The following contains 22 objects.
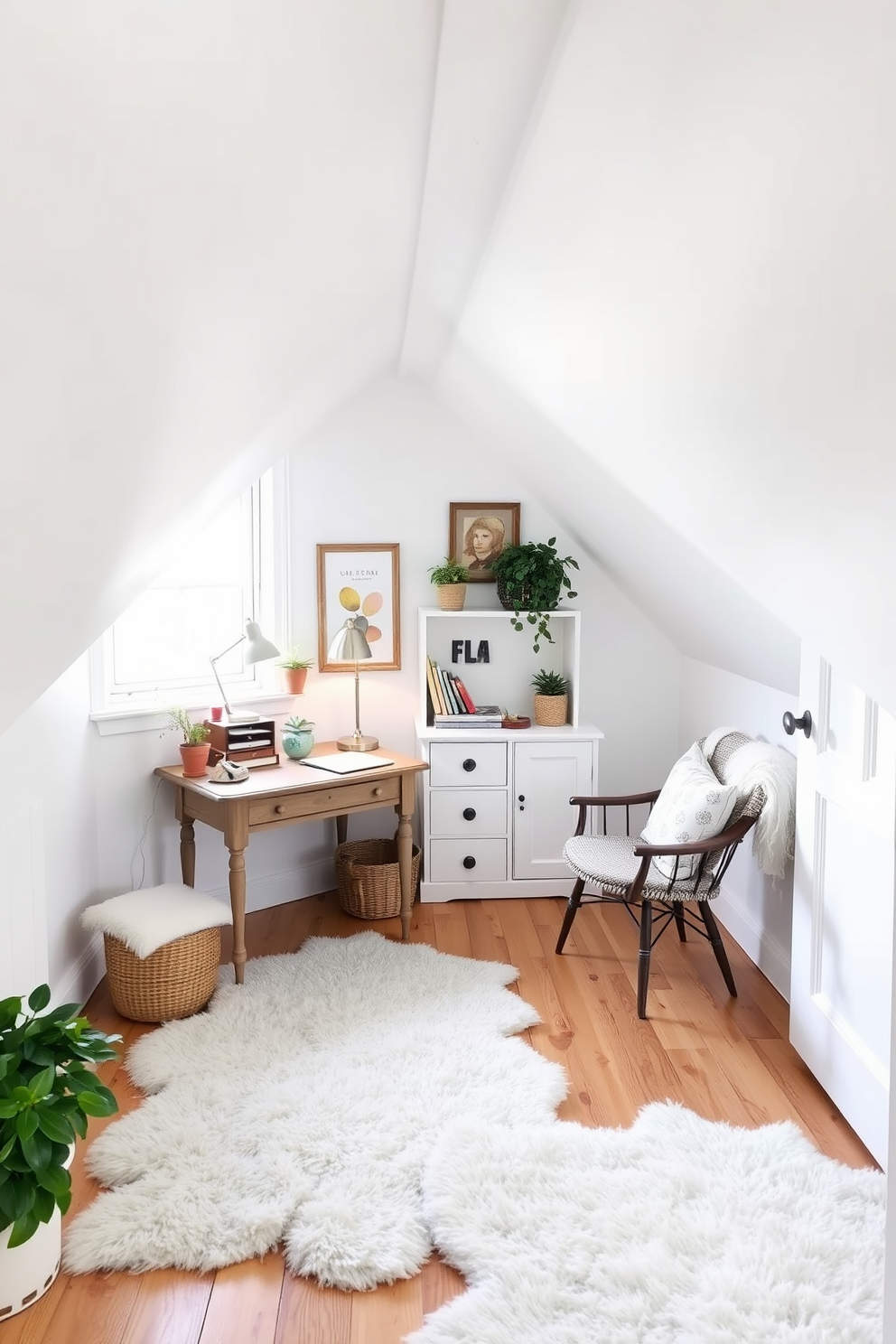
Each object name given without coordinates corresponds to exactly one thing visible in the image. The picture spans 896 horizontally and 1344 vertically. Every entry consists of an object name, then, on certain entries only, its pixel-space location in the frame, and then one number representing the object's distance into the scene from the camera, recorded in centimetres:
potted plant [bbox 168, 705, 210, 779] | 362
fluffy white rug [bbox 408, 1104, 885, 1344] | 189
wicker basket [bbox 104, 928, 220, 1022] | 309
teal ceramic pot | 398
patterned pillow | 320
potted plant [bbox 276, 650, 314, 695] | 420
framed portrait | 445
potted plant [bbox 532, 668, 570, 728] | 432
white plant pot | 193
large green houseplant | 179
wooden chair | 315
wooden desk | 340
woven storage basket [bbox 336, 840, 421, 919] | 400
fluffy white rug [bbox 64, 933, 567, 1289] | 214
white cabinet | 414
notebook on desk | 378
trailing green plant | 423
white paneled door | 234
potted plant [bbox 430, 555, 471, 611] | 429
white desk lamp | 372
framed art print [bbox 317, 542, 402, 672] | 433
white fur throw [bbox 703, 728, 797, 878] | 311
